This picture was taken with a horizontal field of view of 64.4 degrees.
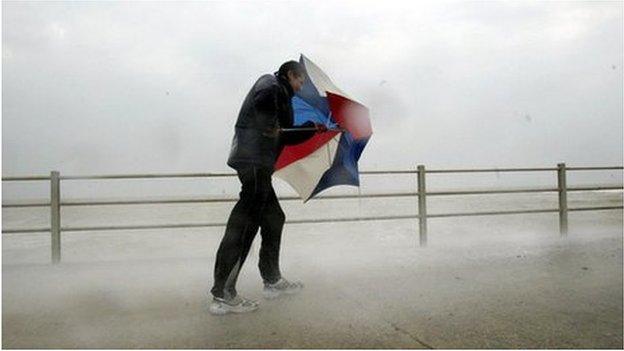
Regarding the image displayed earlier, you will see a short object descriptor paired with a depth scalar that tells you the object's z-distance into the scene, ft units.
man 9.12
